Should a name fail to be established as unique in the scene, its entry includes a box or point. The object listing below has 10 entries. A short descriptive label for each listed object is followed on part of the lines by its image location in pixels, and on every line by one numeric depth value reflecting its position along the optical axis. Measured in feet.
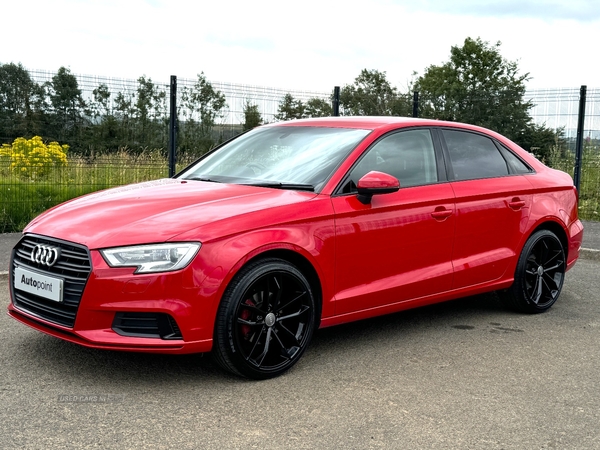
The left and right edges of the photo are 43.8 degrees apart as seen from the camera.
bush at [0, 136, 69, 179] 33.68
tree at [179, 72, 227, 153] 36.76
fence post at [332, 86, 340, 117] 41.63
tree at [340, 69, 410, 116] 43.93
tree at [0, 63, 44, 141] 33.01
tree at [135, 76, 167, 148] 35.83
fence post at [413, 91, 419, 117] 45.52
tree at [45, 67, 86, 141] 33.78
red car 13.57
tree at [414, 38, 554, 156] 45.44
